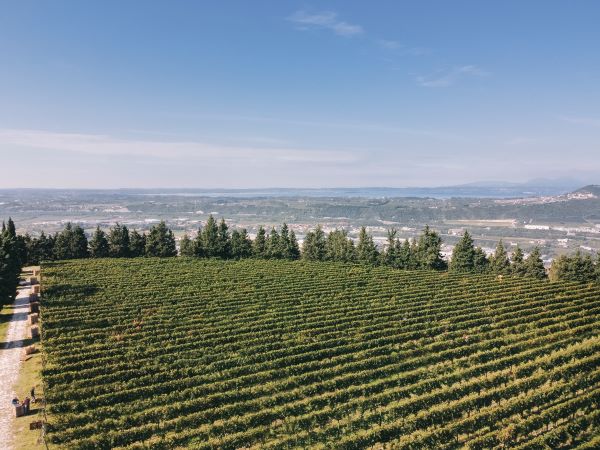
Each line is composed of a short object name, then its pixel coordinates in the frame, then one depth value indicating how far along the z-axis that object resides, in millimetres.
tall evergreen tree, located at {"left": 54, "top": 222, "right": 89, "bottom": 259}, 71000
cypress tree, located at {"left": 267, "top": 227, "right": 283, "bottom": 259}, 77312
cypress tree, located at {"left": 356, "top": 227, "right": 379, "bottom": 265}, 76500
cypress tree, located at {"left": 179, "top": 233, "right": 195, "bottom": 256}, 76250
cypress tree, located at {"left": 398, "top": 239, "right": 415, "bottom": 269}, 73262
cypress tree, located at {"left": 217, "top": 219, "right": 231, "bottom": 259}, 76062
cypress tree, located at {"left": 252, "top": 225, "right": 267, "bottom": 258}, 77938
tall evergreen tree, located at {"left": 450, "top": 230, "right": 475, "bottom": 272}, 70438
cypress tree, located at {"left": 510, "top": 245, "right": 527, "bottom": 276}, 66875
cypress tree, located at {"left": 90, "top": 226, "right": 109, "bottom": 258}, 73375
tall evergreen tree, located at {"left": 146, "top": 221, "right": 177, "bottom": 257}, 74625
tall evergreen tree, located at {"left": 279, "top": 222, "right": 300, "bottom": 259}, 78062
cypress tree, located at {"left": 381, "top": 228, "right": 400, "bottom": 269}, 74312
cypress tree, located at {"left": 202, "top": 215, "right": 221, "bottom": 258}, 75625
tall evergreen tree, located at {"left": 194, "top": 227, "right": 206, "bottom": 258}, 75875
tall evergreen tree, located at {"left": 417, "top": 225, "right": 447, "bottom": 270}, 70438
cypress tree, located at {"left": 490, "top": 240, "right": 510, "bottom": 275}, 68250
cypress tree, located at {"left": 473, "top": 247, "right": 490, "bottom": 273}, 70312
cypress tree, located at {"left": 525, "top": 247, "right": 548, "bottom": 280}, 65938
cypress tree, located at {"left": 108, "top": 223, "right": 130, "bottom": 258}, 74188
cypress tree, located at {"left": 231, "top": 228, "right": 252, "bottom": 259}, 77688
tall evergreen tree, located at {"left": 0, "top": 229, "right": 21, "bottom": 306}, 39906
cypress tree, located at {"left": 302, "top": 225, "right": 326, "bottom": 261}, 80438
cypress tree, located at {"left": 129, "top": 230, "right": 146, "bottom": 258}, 75062
